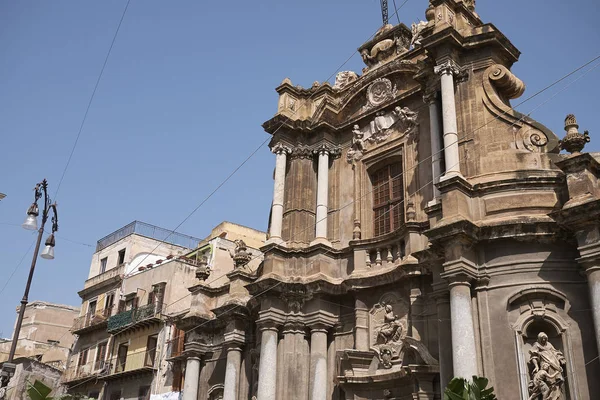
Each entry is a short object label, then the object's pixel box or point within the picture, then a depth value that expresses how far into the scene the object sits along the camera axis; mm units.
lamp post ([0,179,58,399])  15195
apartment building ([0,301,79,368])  44000
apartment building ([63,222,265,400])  28906
